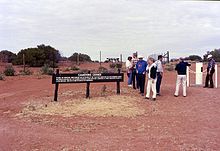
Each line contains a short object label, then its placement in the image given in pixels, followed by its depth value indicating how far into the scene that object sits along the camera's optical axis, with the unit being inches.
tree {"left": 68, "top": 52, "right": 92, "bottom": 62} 2657.5
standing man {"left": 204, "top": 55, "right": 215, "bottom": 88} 697.3
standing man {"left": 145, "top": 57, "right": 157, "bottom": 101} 542.3
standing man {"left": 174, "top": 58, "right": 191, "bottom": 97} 580.3
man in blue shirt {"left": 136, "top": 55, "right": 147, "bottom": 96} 592.6
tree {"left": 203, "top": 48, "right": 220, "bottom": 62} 2595.0
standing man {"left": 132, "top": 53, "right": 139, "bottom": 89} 650.3
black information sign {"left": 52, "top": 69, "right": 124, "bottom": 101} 532.7
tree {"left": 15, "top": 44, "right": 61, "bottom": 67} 1903.3
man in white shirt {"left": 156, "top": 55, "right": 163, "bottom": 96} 584.9
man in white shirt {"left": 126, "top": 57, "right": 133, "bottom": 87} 665.6
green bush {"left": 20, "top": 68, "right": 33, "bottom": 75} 1261.1
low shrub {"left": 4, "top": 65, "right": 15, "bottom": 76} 1198.5
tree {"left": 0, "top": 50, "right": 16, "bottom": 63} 2225.8
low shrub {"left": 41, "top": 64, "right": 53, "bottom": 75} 1251.2
